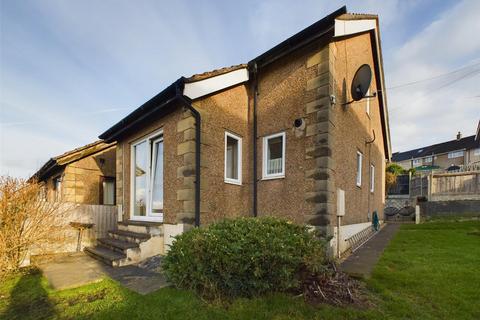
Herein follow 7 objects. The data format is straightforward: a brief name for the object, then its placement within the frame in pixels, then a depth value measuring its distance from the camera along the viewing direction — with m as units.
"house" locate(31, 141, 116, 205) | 10.31
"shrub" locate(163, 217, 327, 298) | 3.49
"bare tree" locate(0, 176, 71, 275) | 4.98
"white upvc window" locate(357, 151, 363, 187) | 8.66
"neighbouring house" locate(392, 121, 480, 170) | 34.34
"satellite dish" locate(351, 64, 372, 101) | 6.48
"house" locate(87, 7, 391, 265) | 5.74
